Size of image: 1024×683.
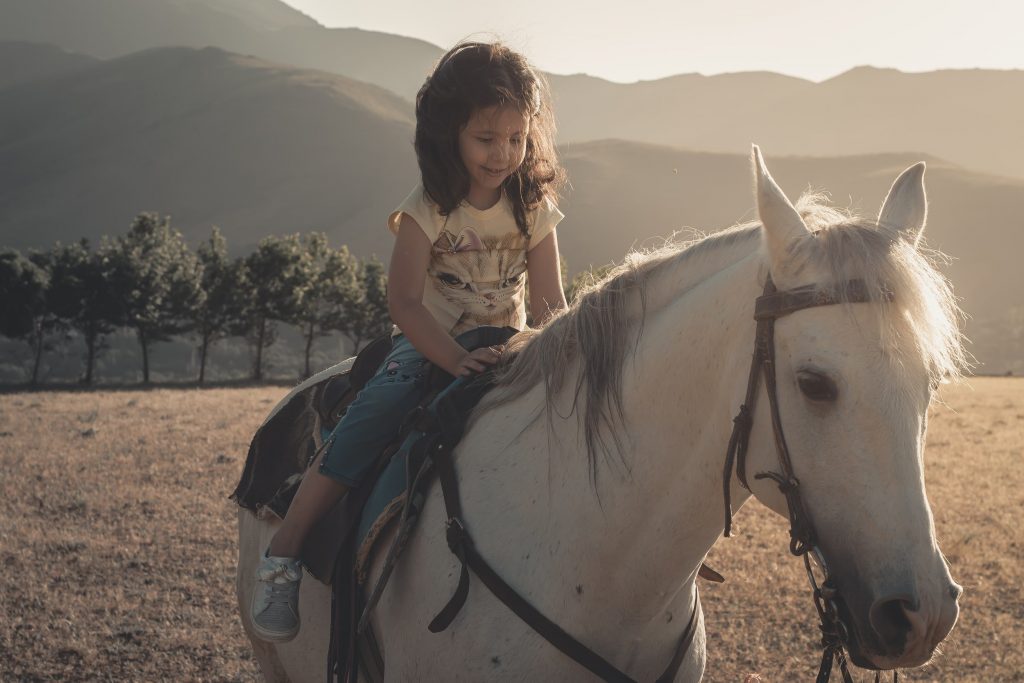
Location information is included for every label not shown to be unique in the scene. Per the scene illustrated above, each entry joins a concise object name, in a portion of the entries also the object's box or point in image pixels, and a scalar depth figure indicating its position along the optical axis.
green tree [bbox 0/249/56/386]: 37.22
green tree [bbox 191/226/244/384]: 41.00
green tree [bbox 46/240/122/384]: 38.75
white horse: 1.74
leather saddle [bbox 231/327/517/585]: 2.98
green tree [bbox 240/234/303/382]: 40.66
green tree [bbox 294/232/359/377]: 41.97
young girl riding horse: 2.89
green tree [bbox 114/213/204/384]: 39.31
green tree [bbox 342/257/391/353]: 44.75
